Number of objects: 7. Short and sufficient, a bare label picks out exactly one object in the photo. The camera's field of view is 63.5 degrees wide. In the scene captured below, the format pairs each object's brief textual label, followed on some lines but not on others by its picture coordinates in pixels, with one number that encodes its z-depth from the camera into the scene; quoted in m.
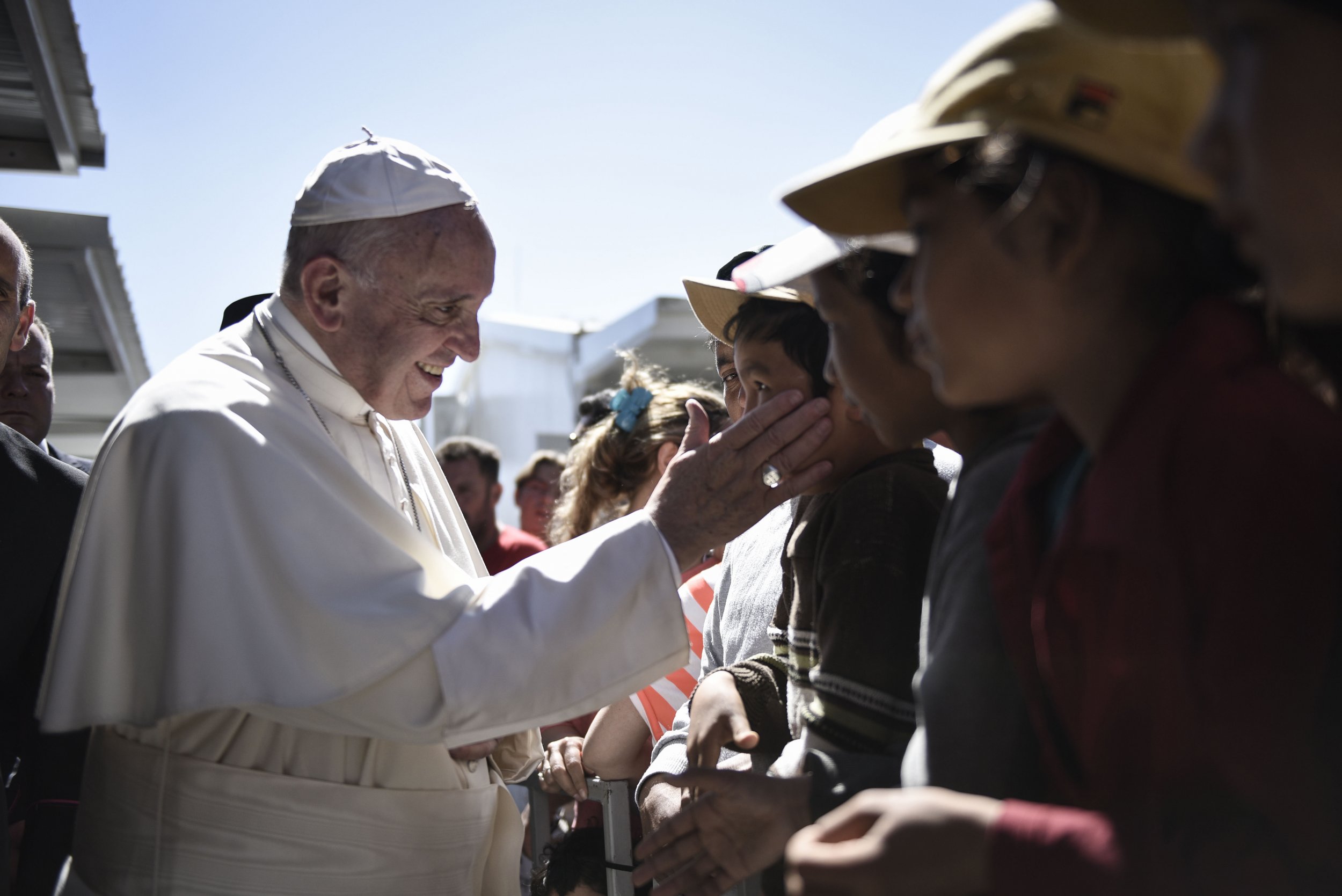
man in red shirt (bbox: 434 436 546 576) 6.69
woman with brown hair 4.60
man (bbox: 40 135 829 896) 2.27
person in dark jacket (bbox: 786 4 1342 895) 0.98
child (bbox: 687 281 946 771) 1.70
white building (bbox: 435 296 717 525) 11.95
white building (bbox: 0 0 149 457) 4.47
